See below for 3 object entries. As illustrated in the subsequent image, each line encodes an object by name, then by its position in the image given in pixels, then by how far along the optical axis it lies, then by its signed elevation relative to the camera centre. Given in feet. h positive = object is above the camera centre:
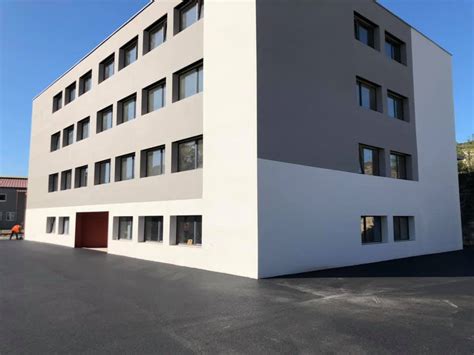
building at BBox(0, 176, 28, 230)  174.09 +7.03
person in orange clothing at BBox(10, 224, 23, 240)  96.43 -3.23
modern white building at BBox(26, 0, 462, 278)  36.27 +10.53
